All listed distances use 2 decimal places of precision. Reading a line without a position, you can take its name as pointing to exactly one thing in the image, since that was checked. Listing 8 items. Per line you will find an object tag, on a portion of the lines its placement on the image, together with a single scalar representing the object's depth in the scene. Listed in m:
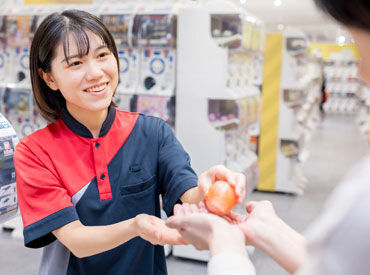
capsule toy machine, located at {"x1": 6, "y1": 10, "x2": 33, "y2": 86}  4.28
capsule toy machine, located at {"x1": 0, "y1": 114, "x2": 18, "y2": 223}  1.62
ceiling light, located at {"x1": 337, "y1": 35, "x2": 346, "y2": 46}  21.74
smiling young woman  1.40
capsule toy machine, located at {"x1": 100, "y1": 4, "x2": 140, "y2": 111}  3.93
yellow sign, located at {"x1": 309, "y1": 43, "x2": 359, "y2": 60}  20.53
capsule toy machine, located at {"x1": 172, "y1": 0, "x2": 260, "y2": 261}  3.72
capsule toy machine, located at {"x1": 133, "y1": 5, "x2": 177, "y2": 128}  3.83
